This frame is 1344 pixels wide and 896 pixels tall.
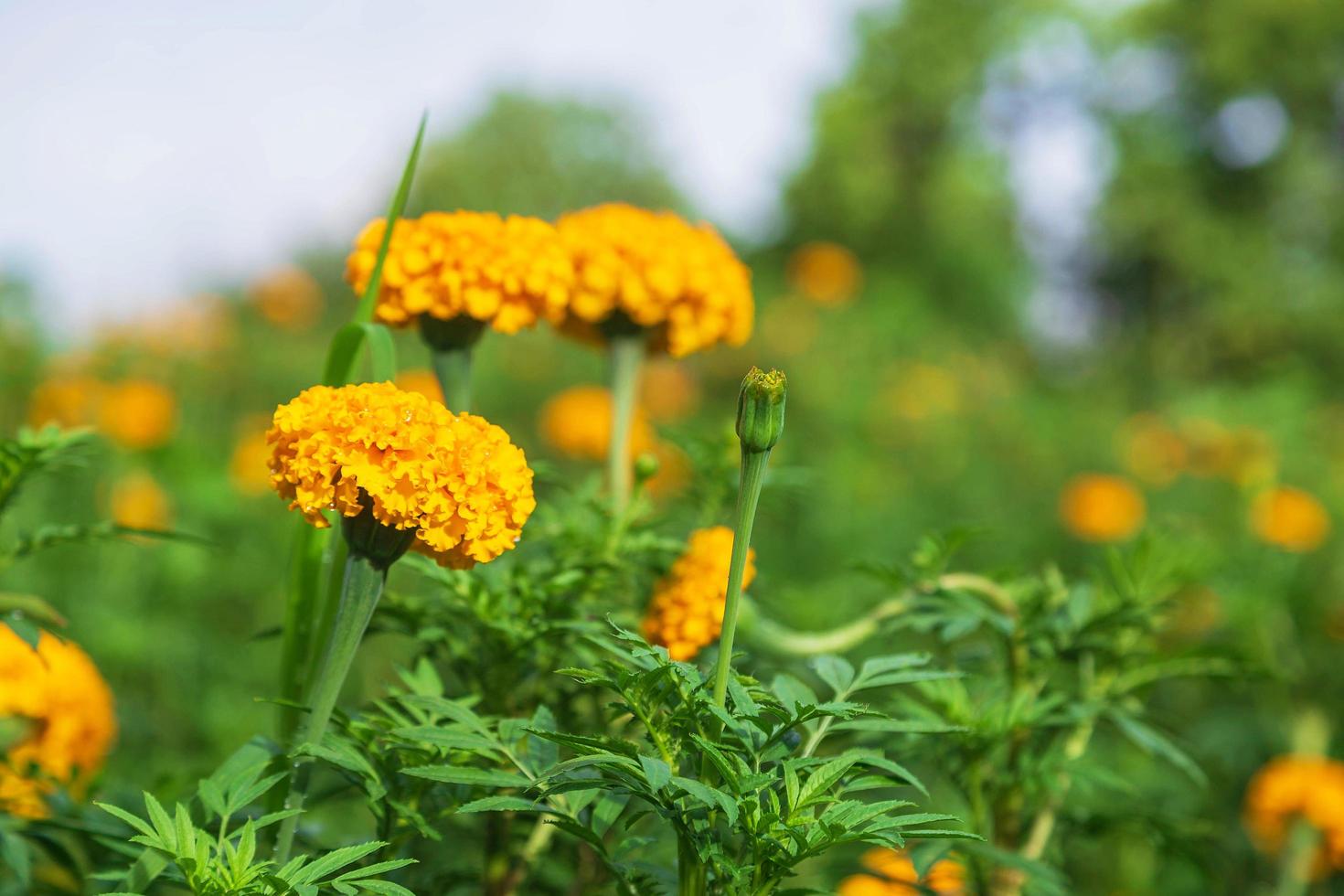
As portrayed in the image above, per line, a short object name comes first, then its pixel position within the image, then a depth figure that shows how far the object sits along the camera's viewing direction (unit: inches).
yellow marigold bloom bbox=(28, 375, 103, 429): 138.7
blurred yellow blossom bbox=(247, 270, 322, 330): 193.2
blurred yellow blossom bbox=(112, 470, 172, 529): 136.7
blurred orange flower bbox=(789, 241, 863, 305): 264.5
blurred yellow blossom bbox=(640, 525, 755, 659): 42.6
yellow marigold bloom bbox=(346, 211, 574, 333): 44.9
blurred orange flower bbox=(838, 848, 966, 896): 40.7
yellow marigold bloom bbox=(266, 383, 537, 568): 33.6
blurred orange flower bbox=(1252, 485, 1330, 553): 120.1
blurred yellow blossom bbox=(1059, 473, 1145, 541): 158.1
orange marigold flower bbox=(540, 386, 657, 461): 128.5
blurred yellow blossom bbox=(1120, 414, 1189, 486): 187.2
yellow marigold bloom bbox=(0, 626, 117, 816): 53.2
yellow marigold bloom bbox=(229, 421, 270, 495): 149.6
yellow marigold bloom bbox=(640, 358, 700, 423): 229.6
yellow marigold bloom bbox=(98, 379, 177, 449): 146.9
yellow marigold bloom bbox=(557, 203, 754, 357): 51.6
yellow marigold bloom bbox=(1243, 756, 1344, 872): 80.8
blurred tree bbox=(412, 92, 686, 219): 914.7
